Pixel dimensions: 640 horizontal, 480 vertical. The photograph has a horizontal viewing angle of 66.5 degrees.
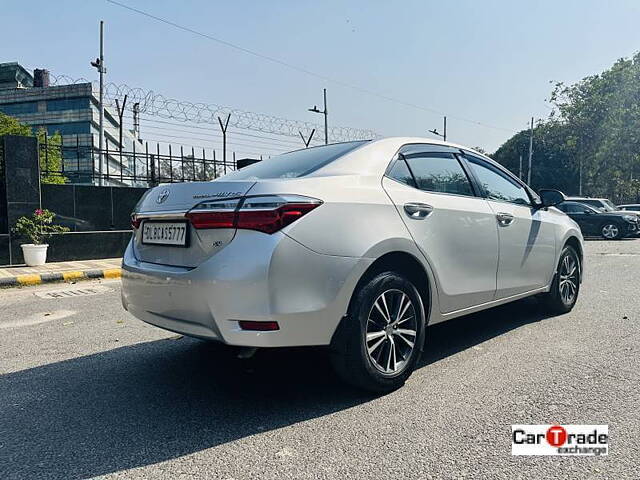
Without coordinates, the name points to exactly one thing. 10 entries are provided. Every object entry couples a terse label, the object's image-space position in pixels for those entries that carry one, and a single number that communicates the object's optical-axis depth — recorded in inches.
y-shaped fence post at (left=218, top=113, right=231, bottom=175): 682.8
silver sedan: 98.6
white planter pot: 358.0
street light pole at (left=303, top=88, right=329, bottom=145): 1005.5
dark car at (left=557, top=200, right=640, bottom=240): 687.7
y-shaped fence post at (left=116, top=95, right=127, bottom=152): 660.4
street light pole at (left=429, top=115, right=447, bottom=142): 1422.5
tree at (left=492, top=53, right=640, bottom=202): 1170.6
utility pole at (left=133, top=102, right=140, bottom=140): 640.3
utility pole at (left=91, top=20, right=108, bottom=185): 812.1
